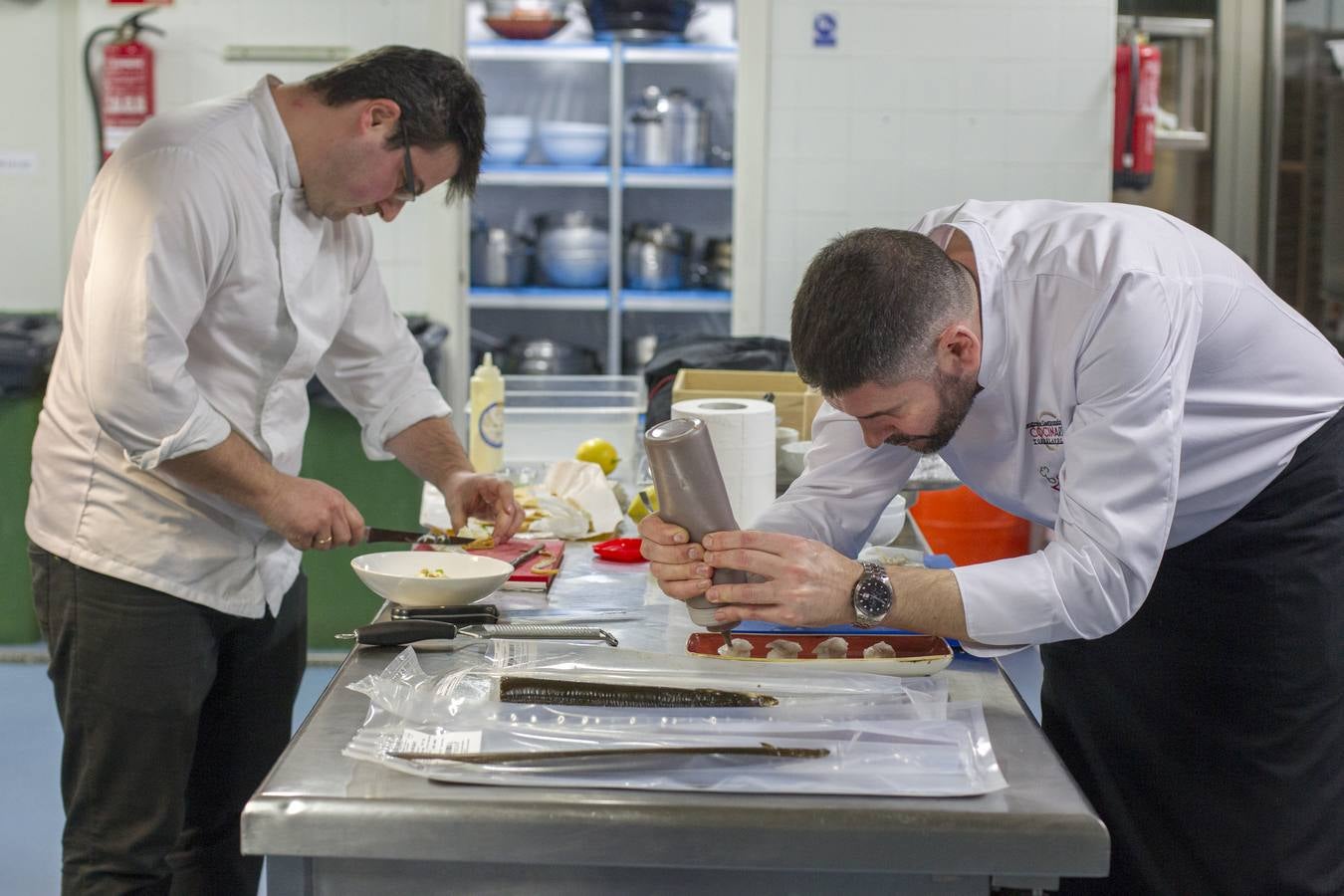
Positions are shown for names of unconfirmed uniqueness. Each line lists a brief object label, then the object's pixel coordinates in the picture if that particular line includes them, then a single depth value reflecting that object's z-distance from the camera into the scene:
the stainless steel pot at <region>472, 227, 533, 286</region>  6.17
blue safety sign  4.96
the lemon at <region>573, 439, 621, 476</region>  2.97
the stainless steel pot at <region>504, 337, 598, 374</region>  6.30
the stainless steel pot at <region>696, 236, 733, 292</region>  6.14
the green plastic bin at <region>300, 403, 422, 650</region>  4.37
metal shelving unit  6.15
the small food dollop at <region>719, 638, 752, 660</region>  1.64
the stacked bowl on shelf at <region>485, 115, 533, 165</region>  6.14
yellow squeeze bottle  2.96
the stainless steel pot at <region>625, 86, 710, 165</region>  6.12
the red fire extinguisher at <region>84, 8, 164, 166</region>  4.45
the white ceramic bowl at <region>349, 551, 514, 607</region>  1.82
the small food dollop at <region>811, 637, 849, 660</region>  1.62
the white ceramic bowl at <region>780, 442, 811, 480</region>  2.72
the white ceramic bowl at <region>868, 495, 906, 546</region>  2.32
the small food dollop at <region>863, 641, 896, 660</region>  1.61
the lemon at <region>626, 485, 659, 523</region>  2.51
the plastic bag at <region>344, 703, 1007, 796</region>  1.28
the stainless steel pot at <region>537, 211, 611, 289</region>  6.20
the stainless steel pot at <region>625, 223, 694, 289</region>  6.18
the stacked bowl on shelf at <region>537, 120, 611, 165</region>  6.16
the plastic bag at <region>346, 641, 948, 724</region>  1.46
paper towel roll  2.31
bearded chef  1.55
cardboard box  3.02
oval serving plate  1.58
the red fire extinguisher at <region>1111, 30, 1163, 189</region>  4.99
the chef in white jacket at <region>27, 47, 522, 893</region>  1.94
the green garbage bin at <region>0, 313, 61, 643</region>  4.27
